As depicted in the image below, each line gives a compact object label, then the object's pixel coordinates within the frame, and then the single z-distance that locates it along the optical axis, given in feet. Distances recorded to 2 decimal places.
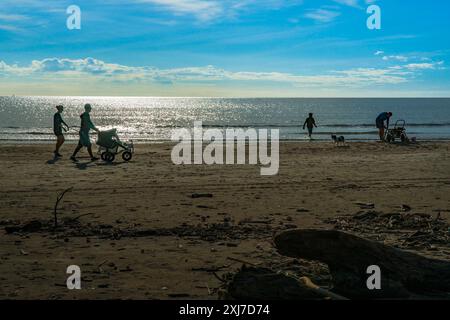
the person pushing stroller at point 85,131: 53.72
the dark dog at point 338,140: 79.03
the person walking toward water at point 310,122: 97.54
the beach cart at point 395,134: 80.88
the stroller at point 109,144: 54.08
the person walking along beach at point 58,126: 58.23
